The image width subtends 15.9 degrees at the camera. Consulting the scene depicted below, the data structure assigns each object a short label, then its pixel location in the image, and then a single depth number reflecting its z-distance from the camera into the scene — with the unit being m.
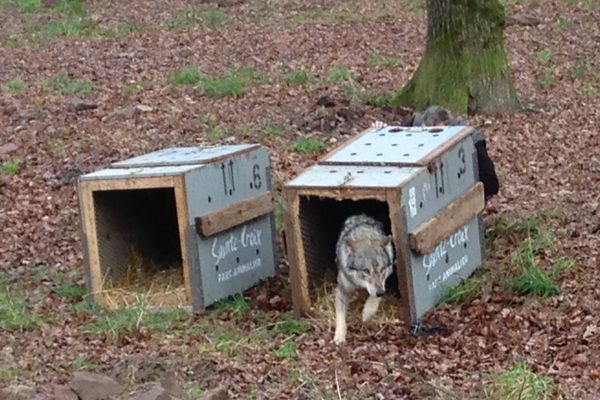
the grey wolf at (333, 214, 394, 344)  12.83
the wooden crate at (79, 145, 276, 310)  14.18
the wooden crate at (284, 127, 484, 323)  13.08
